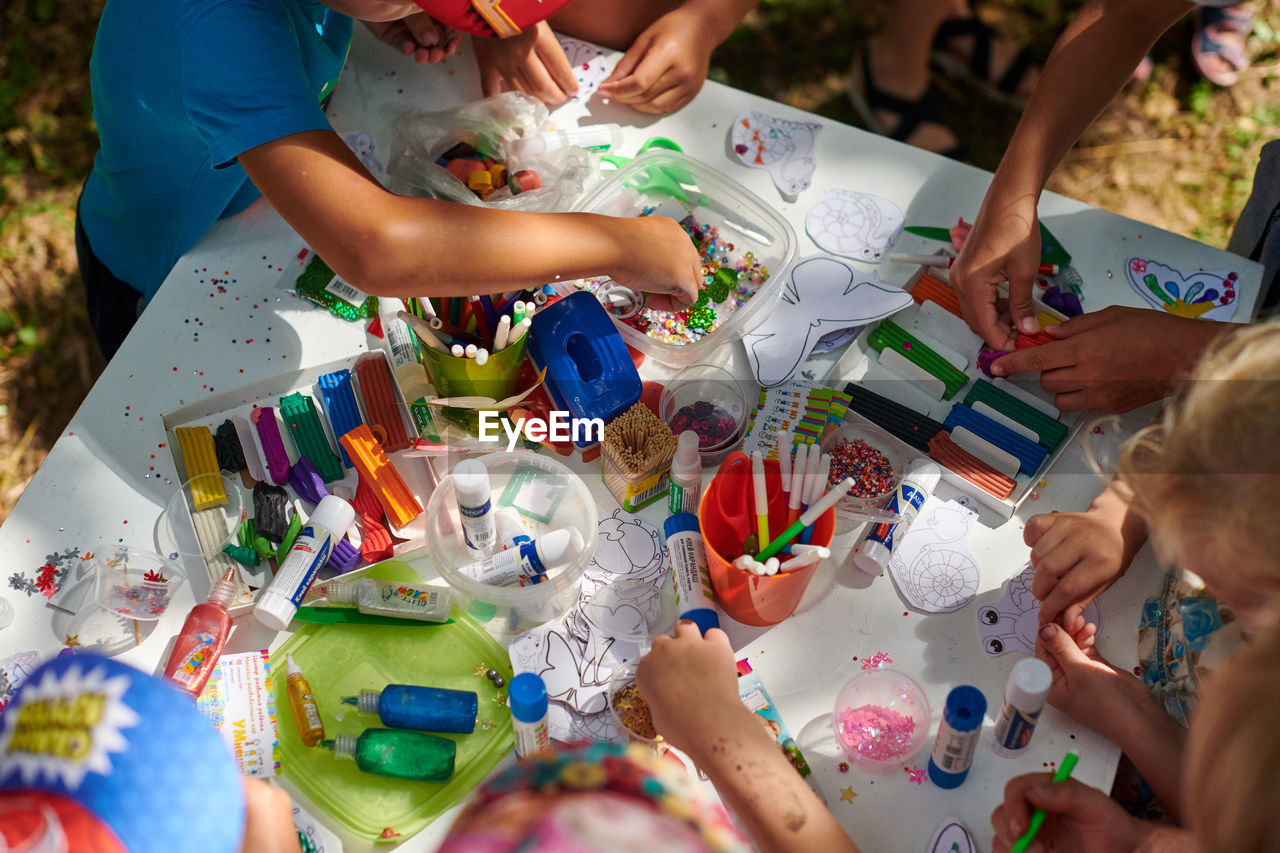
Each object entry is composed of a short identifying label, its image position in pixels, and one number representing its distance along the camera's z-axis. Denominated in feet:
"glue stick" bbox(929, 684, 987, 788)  2.76
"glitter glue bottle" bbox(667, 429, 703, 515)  3.27
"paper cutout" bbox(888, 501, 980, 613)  3.31
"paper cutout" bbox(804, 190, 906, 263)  4.06
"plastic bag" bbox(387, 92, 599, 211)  3.93
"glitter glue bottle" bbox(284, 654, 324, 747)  2.97
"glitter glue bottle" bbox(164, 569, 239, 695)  3.04
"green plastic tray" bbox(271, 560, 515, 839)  2.89
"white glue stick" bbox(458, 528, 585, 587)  3.12
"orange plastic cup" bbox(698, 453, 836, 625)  3.05
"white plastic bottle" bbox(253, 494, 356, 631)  3.13
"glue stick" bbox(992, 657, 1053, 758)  2.68
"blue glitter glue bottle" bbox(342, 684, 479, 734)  2.99
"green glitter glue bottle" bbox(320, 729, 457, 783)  2.91
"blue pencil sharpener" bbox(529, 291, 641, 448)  3.45
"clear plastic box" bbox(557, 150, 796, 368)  3.87
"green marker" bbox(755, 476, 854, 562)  2.97
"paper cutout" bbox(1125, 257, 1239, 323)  3.87
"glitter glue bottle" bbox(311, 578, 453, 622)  3.18
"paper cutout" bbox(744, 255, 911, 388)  3.76
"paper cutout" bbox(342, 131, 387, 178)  4.16
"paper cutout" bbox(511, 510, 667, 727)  3.10
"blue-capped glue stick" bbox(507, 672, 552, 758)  2.70
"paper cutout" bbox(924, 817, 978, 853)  2.84
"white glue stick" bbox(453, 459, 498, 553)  2.98
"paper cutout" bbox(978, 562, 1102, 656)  3.22
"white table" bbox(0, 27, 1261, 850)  3.02
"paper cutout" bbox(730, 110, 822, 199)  4.24
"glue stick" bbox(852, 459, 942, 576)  3.30
